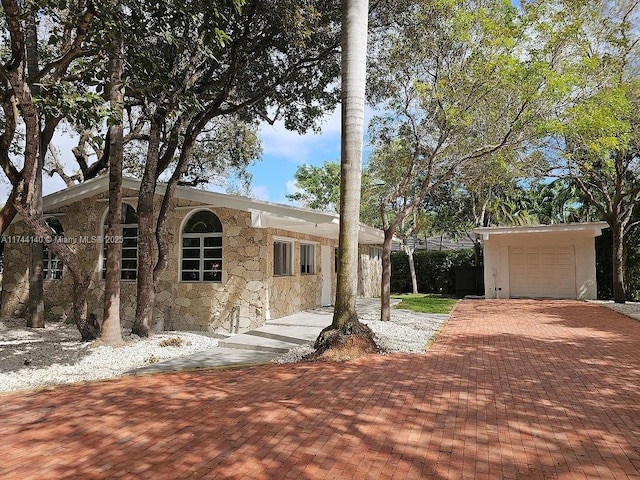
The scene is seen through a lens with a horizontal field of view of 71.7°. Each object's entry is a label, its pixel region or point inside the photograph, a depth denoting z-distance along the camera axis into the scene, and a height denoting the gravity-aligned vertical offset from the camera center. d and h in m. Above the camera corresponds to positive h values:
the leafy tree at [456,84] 9.68 +4.23
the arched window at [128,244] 12.33 +0.62
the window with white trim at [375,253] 21.54 +0.67
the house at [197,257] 11.00 +0.24
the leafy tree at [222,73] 8.32 +4.61
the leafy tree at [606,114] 9.97 +3.88
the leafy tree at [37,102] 6.20 +2.54
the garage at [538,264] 19.02 +0.10
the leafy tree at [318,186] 34.12 +6.36
